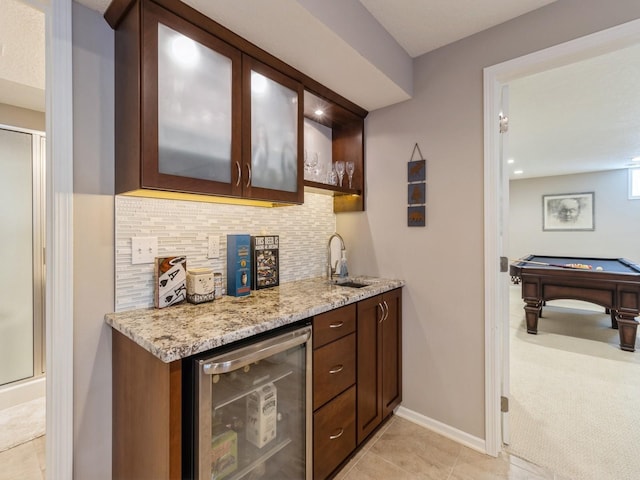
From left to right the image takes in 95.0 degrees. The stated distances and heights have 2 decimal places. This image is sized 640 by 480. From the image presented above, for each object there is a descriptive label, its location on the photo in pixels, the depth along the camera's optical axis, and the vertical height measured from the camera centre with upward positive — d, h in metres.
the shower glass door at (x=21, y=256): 2.30 -0.13
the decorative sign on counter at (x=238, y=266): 1.66 -0.15
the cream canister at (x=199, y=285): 1.44 -0.23
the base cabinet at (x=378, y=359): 1.74 -0.79
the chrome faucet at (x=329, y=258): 2.30 -0.16
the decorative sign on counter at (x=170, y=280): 1.36 -0.19
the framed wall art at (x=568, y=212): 6.34 +0.58
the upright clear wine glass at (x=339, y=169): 2.29 +0.55
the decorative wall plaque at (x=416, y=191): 2.06 +0.34
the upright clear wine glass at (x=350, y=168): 2.36 +0.57
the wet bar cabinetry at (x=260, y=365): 0.95 -0.55
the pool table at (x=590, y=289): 3.15 -0.60
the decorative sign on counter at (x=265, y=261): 1.84 -0.14
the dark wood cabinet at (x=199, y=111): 1.17 +0.60
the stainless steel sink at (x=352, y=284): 2.07 -0.33
